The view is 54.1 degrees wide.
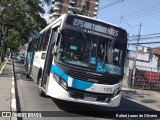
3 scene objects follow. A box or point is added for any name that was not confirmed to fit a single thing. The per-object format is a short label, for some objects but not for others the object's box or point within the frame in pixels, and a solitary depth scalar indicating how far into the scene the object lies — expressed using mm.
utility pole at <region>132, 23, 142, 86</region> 16409
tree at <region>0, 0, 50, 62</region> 11458
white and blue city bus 5070
